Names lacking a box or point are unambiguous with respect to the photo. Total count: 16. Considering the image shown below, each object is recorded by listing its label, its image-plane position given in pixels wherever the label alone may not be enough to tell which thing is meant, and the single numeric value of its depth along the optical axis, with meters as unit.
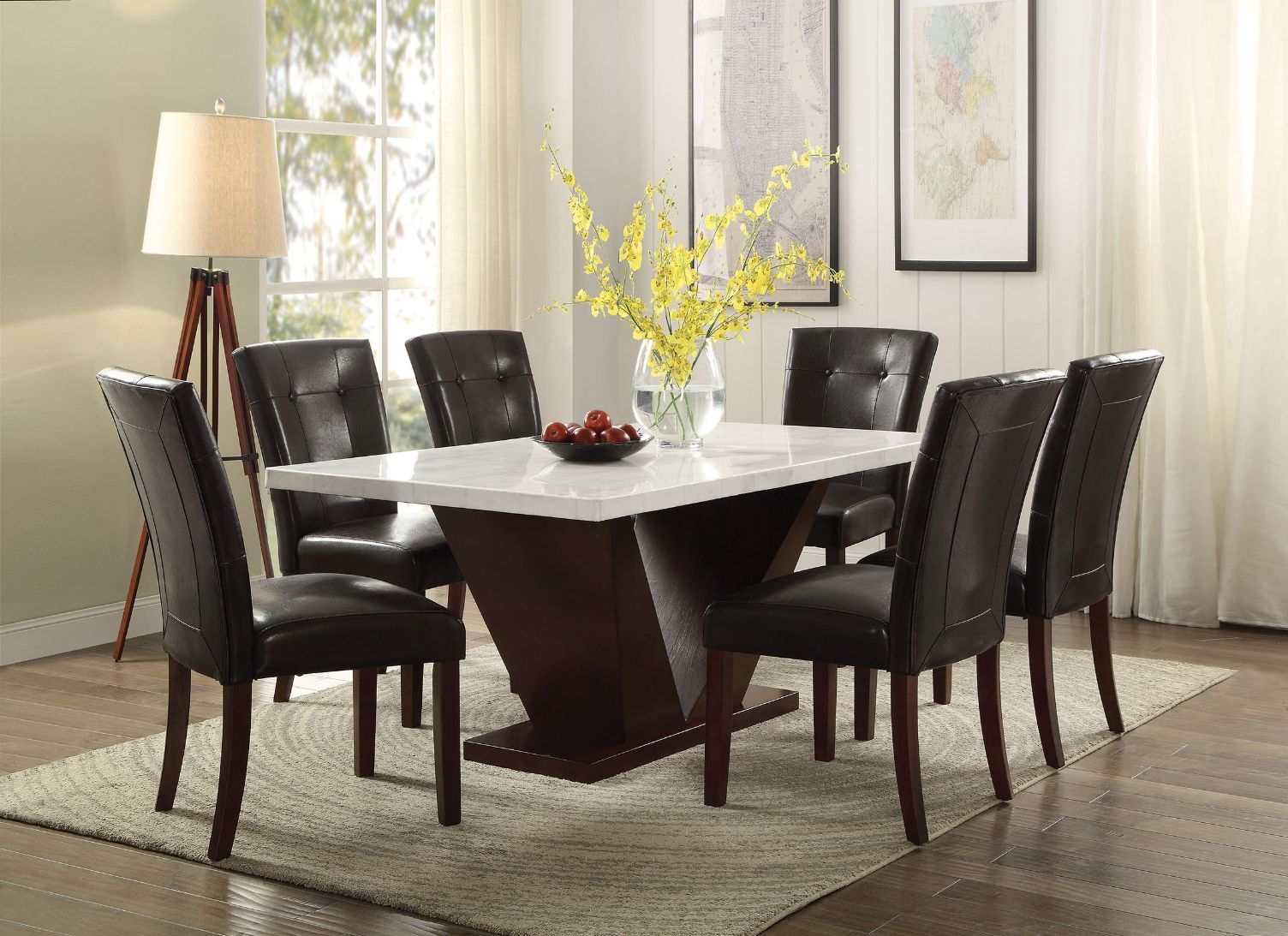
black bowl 3.39
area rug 2.82
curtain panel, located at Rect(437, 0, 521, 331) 5.78
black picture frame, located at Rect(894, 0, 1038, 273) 5.36
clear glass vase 3.64
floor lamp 4.50
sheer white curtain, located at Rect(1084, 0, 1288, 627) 4.96
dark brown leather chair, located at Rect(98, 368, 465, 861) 2.91
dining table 3.18
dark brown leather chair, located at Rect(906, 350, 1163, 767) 3.45
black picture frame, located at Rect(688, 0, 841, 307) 5.80
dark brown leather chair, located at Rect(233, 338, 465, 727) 3.85
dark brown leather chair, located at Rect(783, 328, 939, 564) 4.49
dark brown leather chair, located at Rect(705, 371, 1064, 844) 2.96
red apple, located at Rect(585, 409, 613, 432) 3.45
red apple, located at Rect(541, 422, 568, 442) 3.41
